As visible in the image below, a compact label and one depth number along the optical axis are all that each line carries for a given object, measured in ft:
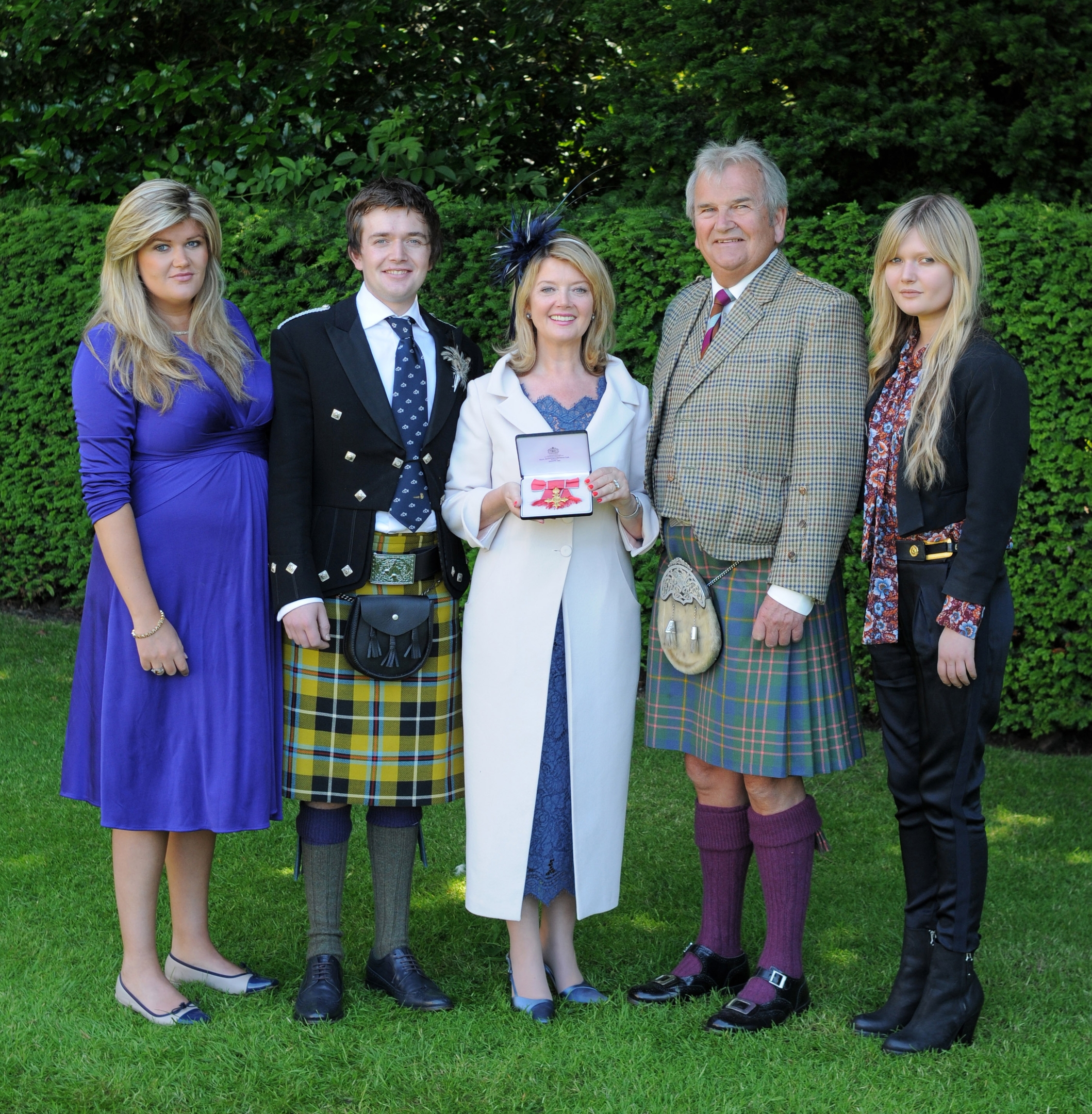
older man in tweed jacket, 9.44
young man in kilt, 9.89
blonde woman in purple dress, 9.55
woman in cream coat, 9.87
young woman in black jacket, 8.79
